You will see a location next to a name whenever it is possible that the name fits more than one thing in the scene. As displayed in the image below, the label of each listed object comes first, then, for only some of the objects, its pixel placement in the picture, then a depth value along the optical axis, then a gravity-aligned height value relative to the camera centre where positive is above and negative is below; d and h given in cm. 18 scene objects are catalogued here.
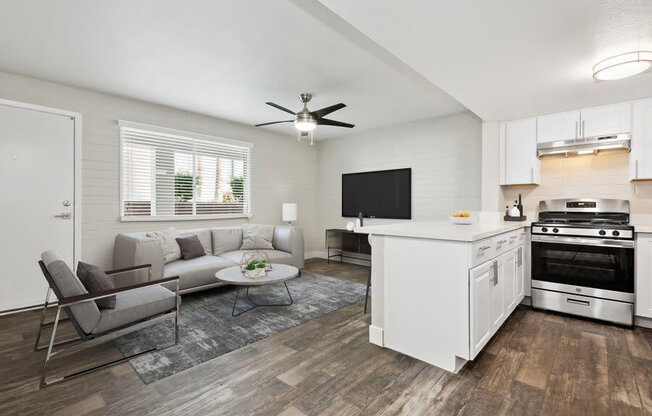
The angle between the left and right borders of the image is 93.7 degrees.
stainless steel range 290 -53
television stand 566 -71
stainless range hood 320 +71
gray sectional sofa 350 -65
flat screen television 539 +26
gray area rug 231 -114
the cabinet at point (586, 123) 324 +97
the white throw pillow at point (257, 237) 491 -49
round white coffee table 311 -75
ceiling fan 364 +106
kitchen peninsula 207 -61
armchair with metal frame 202 -86
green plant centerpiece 325 -68
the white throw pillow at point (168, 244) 391 -50
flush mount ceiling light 219 +107
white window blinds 425 +49
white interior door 332 +10
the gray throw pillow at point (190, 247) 412 -57
